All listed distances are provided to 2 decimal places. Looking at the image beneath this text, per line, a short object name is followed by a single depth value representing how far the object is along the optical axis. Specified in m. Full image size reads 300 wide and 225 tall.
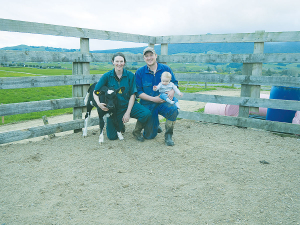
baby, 4.62
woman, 4.66
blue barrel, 5.97
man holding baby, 4.79
